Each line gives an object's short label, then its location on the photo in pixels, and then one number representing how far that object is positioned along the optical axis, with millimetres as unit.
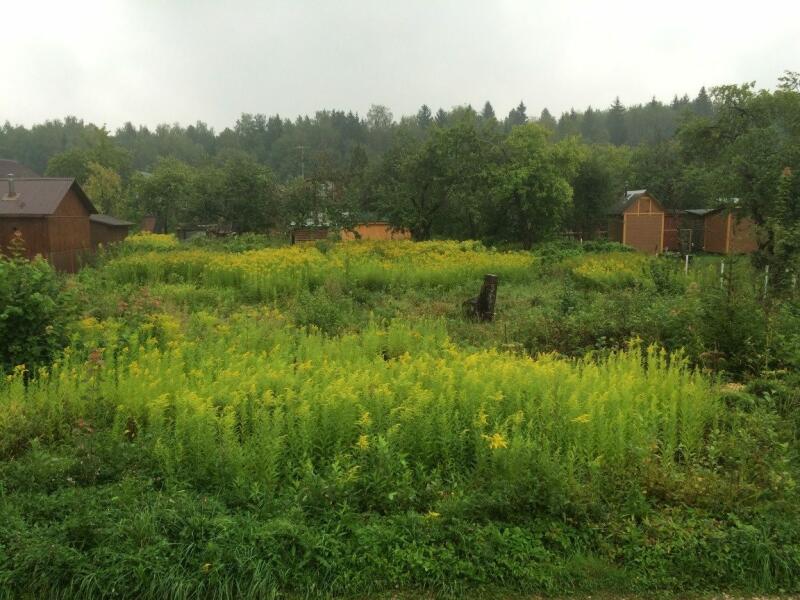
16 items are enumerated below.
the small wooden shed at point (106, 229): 35216
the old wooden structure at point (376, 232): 38575
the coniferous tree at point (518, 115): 144862
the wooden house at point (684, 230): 48259
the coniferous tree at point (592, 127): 117312
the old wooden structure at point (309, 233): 39178
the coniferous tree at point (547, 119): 123469
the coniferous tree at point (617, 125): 123562
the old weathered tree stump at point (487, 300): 12328
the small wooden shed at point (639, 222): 48719
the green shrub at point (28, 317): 6797
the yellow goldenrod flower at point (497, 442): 4660
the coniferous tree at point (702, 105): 118188
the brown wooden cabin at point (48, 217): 27109
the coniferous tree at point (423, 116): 130988
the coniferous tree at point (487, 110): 144950
